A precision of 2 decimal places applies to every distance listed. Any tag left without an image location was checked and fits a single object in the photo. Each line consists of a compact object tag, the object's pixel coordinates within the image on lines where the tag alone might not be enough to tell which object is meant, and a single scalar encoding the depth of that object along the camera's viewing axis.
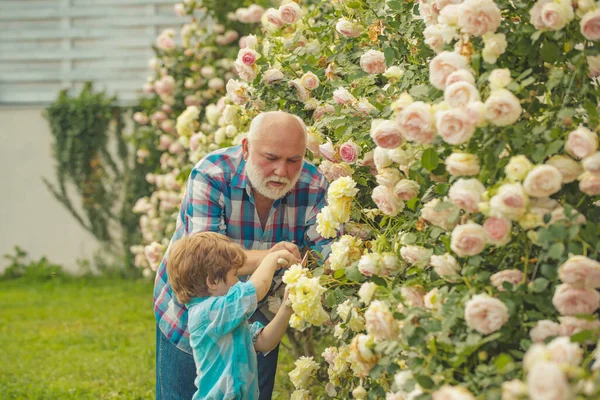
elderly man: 4.31
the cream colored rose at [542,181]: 3.36
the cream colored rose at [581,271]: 3.31
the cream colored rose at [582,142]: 3.37
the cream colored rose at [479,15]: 3.51
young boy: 4.05
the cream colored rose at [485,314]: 3.36
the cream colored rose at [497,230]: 3.42
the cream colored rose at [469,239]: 3.45
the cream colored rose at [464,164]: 3.48
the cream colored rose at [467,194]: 3.44
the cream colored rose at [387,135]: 3.61
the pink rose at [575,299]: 3.34
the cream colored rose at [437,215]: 3.59
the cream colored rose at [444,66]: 3.54
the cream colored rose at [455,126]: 3.41
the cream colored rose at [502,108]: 3.41
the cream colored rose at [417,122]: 3.48
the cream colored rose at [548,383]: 2.97
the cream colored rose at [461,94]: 3.44
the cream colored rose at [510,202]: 3.37
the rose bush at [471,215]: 3.37
